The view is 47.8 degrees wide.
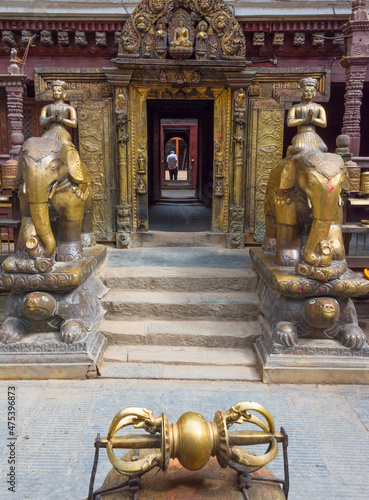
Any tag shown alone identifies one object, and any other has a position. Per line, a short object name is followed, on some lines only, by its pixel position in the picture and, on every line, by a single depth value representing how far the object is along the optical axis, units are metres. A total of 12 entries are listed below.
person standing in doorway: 19.72
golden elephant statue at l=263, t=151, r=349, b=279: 3.53
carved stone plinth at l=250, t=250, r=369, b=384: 3.59
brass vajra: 1.62
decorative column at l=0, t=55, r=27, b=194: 5.14
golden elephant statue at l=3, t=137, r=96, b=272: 3.67
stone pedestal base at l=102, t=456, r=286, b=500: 1.63
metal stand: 1.64
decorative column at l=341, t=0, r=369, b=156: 5.11
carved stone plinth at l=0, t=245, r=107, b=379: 3.61
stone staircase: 3.84
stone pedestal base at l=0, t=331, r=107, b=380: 3.60
